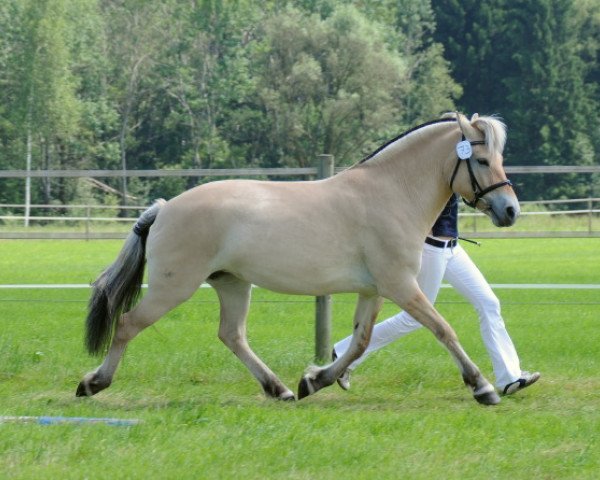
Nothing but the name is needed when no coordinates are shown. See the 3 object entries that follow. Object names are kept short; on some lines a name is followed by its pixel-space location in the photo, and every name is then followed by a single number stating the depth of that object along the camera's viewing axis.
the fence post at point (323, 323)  18.16
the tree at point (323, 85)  113.12
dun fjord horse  14.61
